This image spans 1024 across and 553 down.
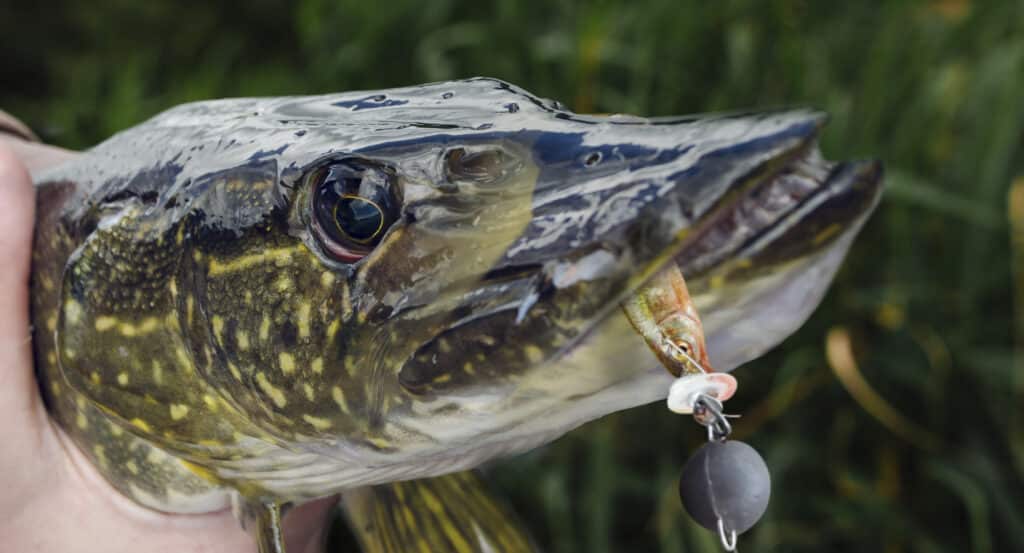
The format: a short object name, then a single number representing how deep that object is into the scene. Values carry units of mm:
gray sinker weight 342
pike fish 333
